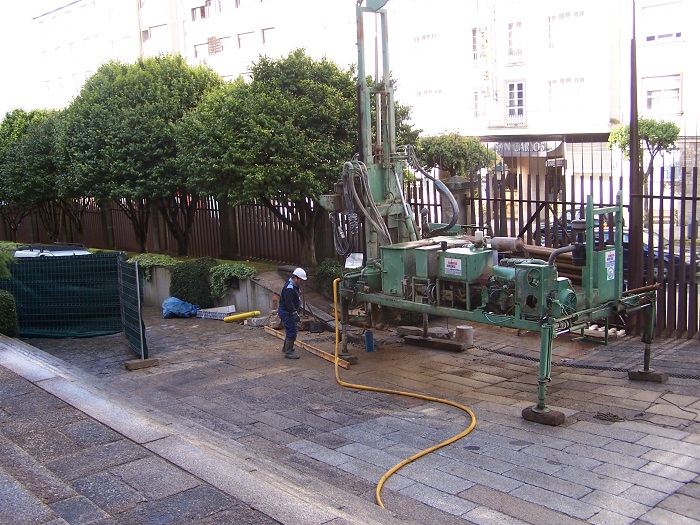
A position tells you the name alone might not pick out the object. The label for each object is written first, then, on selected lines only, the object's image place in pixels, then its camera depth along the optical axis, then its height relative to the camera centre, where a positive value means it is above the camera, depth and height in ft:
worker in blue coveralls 37.40 -6.32
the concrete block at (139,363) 37.01 -8.91
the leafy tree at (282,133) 47.11 +3.50
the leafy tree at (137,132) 62.34 +5.17
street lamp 42.04 -1.64
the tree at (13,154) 84.79 +4.95
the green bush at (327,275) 47.55 -6.02
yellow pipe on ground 49.26 -8.83
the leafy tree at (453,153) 82.53 +3.01
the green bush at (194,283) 54.70 -7.21
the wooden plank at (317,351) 35.50 -8.80
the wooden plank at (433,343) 37.29 -8.59
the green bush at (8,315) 41.50 -6.91
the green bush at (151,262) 59.21 -5.94
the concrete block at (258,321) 47.02 -8.83
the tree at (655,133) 84.64 +4.65
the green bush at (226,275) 52.01 -6.33
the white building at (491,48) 101.76 +20.83
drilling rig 27.14 -3.70
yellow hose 21.32 -8.73
